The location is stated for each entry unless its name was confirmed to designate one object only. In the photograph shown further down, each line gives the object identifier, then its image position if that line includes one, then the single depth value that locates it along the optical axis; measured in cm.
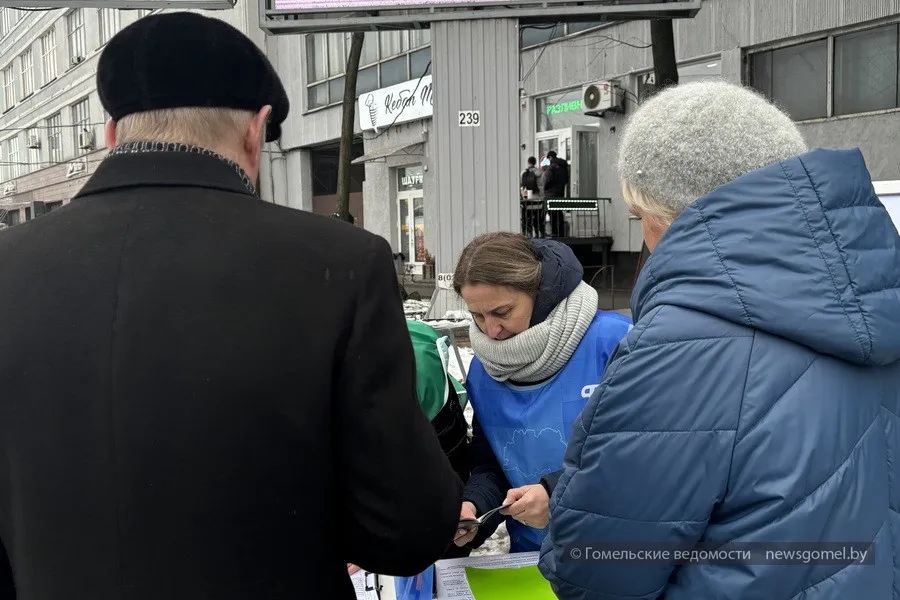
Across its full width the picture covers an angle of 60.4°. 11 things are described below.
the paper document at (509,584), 183
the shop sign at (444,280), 798
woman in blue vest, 221
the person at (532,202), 1437
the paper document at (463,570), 185
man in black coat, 105
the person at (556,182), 1462
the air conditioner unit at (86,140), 2989
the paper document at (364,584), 189
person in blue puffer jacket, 115
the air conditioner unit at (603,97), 1380
